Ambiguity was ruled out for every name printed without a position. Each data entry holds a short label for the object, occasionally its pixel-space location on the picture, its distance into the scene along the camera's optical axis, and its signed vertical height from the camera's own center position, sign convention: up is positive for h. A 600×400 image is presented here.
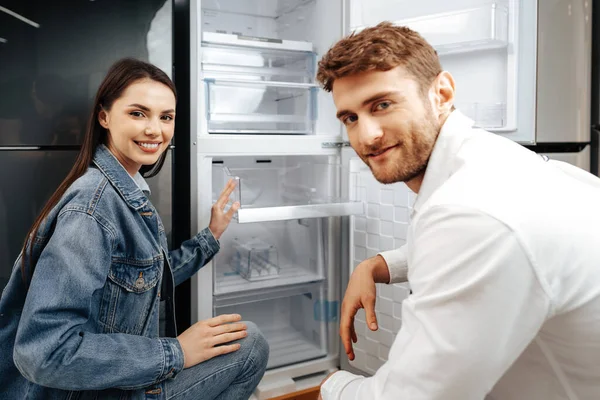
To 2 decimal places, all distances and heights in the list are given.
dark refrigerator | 1.32 +0.28
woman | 0.94 -0.23
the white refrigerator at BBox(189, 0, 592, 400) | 1.44 +0.18
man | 0.61 -0.10
